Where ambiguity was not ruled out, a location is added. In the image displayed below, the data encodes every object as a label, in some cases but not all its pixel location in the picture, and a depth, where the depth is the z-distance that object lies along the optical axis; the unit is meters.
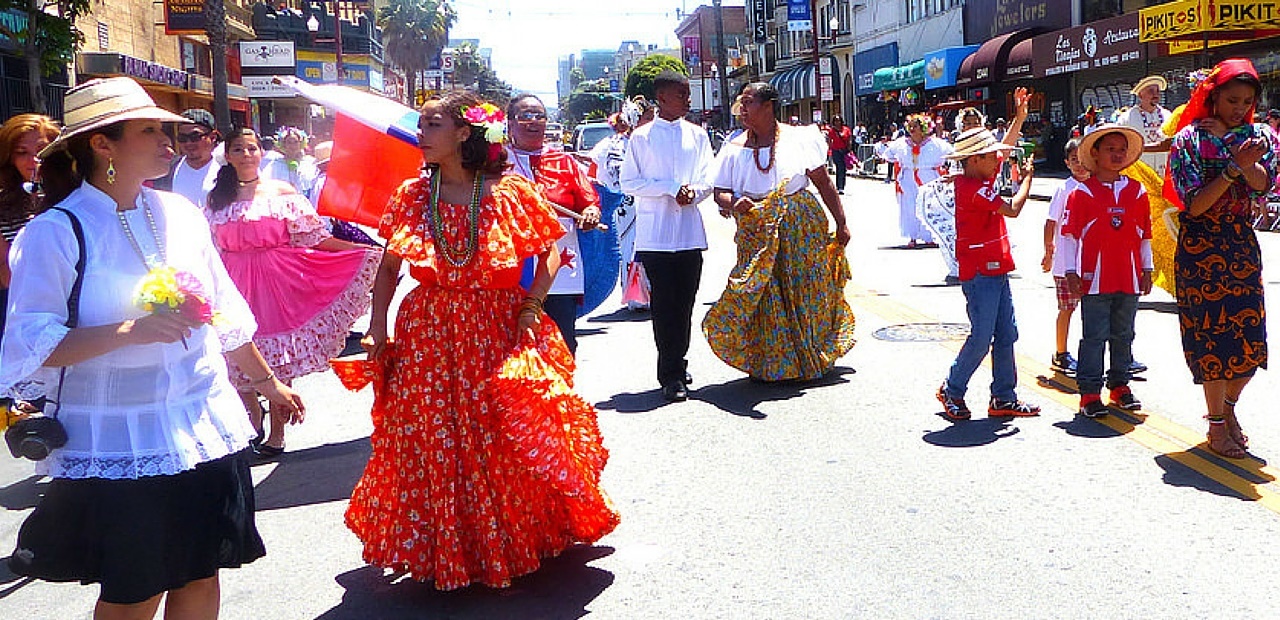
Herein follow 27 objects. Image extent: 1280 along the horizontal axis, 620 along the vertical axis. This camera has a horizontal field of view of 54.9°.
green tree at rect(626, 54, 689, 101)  95.25
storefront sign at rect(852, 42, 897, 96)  49.81
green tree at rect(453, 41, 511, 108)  120.02
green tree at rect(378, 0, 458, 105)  78.06
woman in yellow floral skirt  7.75
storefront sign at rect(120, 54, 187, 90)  26.78
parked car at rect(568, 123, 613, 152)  28.16
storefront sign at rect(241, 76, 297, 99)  38.72
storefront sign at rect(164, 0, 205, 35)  28.66
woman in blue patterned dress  5.47
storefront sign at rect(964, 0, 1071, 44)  36.50
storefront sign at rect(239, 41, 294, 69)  39.66
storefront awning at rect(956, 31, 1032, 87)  36.34
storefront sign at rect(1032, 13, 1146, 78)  28.11
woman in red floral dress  4.34
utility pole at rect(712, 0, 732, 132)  47.80
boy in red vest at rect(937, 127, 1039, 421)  6.62
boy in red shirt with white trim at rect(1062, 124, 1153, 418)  6.58
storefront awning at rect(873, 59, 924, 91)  44.25
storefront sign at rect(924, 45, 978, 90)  40.59
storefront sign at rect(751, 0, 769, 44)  76.69
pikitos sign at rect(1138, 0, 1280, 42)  22.47
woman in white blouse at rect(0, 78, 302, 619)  3.07
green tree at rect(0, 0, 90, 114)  15.63
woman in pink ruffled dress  6.64
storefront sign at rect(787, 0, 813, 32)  52.38
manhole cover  9.43
